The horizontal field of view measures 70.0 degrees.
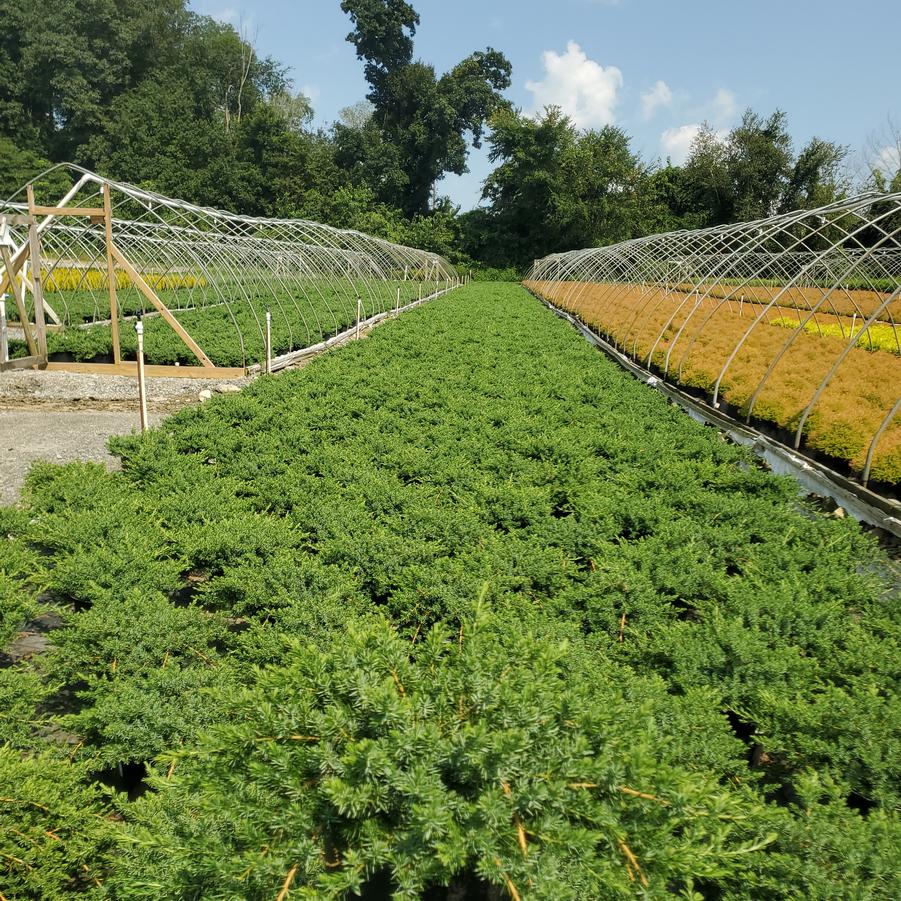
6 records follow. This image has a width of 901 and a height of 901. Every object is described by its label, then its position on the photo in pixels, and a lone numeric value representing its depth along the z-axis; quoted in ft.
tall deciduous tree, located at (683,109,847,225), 159.22
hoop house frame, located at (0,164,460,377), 41.98
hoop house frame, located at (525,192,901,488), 23.97
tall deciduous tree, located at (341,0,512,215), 199.31
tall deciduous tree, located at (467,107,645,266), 174.40
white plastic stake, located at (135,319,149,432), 25.96
